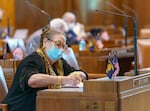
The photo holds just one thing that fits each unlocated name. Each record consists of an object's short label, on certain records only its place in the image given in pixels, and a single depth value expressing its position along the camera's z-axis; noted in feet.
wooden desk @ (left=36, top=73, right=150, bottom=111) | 19.71
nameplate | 21.06
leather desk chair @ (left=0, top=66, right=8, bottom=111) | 25.41
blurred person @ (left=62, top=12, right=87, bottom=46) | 52.31
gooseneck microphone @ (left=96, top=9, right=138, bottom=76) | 23.06
